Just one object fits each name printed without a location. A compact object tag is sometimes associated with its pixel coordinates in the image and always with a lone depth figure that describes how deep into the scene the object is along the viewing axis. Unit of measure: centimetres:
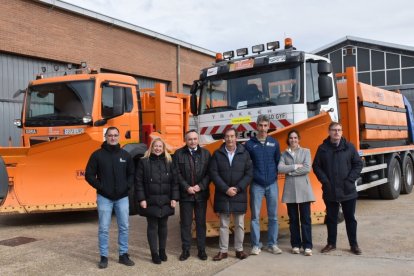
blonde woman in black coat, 527
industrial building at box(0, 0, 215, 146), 1332
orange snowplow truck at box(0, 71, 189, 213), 732
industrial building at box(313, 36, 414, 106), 2830
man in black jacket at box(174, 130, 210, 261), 541
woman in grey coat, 546
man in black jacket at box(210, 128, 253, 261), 532
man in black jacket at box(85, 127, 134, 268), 521
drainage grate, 642
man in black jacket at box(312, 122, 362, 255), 548
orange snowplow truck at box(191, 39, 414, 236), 621
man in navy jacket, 550
